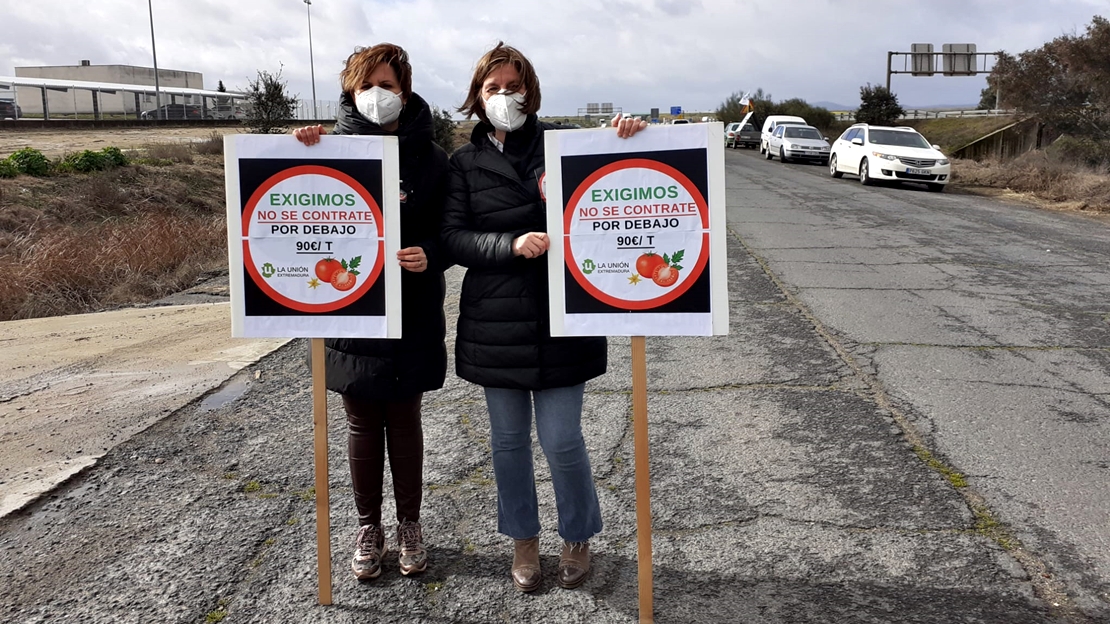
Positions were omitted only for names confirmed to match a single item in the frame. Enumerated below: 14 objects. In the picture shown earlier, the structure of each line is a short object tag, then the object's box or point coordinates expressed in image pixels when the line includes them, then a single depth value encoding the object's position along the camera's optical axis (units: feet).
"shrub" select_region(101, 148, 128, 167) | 69.36
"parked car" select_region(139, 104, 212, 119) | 182.39
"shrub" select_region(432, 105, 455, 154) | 103.30
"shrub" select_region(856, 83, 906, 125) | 137.90
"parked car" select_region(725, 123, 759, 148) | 142.51
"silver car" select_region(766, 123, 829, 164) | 98.73
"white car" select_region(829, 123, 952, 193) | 65.10
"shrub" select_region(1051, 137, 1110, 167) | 72.69
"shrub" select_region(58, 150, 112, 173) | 65.21
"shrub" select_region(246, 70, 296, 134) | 96.73
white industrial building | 178.91
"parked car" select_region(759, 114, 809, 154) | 109.40
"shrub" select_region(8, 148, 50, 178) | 62.13
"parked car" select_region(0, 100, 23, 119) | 139.48
